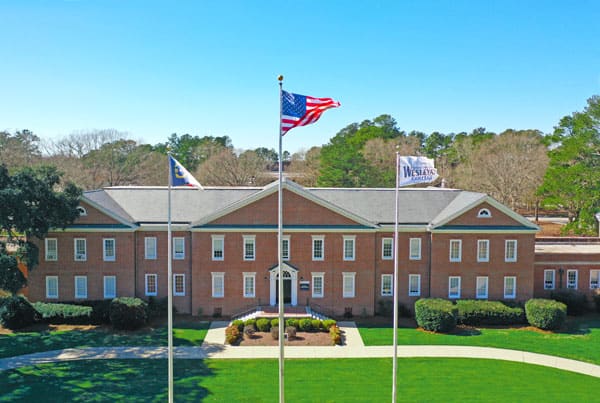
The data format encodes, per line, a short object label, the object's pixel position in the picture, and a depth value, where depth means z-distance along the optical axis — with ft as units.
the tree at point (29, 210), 106.32
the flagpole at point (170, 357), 67.21
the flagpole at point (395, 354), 67.72
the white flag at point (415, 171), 69.26
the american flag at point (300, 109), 59.82
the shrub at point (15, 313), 114.32
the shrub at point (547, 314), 117.70
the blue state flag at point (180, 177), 68.80
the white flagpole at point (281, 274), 59.16
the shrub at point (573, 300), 131.13
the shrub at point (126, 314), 113.09
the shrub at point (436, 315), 115.24
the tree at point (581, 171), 184.44
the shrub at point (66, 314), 117.70
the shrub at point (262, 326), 114.11
